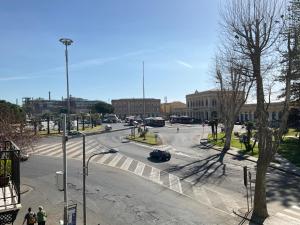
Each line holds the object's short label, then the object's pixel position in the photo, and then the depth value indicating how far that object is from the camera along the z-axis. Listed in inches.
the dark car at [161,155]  1012.3
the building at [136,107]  4654.1
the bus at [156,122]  2574.9
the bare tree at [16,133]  644.3
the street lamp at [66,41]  579.5
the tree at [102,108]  4061.1
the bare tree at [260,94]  537.8
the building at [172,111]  4371.6
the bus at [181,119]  3006.4
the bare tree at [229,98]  1221.8
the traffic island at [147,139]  1425.0
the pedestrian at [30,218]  466.7
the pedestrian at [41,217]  475.6
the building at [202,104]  3269.2
